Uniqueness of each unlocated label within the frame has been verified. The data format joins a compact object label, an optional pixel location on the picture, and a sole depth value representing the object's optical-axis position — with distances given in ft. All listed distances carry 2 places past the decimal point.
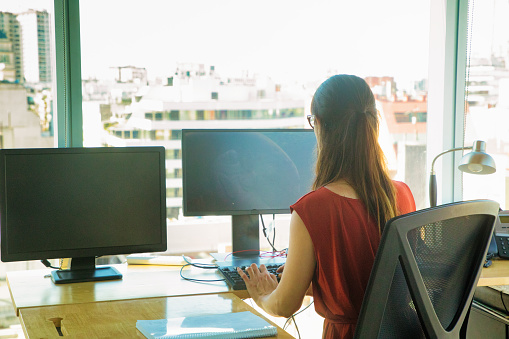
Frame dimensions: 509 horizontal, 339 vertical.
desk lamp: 7.61
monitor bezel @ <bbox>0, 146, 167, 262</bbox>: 6.36
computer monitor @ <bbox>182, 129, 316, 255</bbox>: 7.51
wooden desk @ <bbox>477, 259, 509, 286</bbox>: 6.72
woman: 4.90
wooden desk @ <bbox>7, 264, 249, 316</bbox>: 5.87
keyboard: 6.16
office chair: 3.70
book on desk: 4.46
